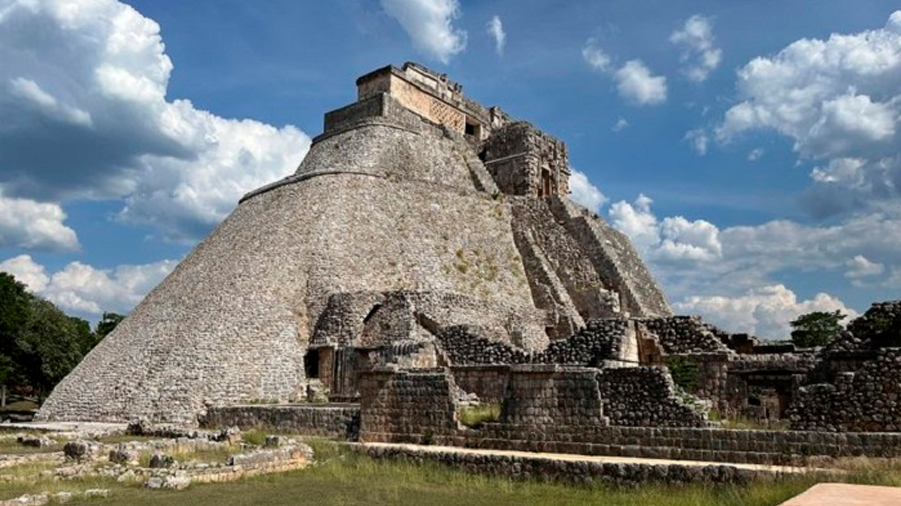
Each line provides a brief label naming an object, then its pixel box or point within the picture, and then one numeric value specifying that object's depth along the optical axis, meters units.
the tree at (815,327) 39.53
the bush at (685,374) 17.81
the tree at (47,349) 39.00
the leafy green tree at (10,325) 38.25
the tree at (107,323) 63.47
